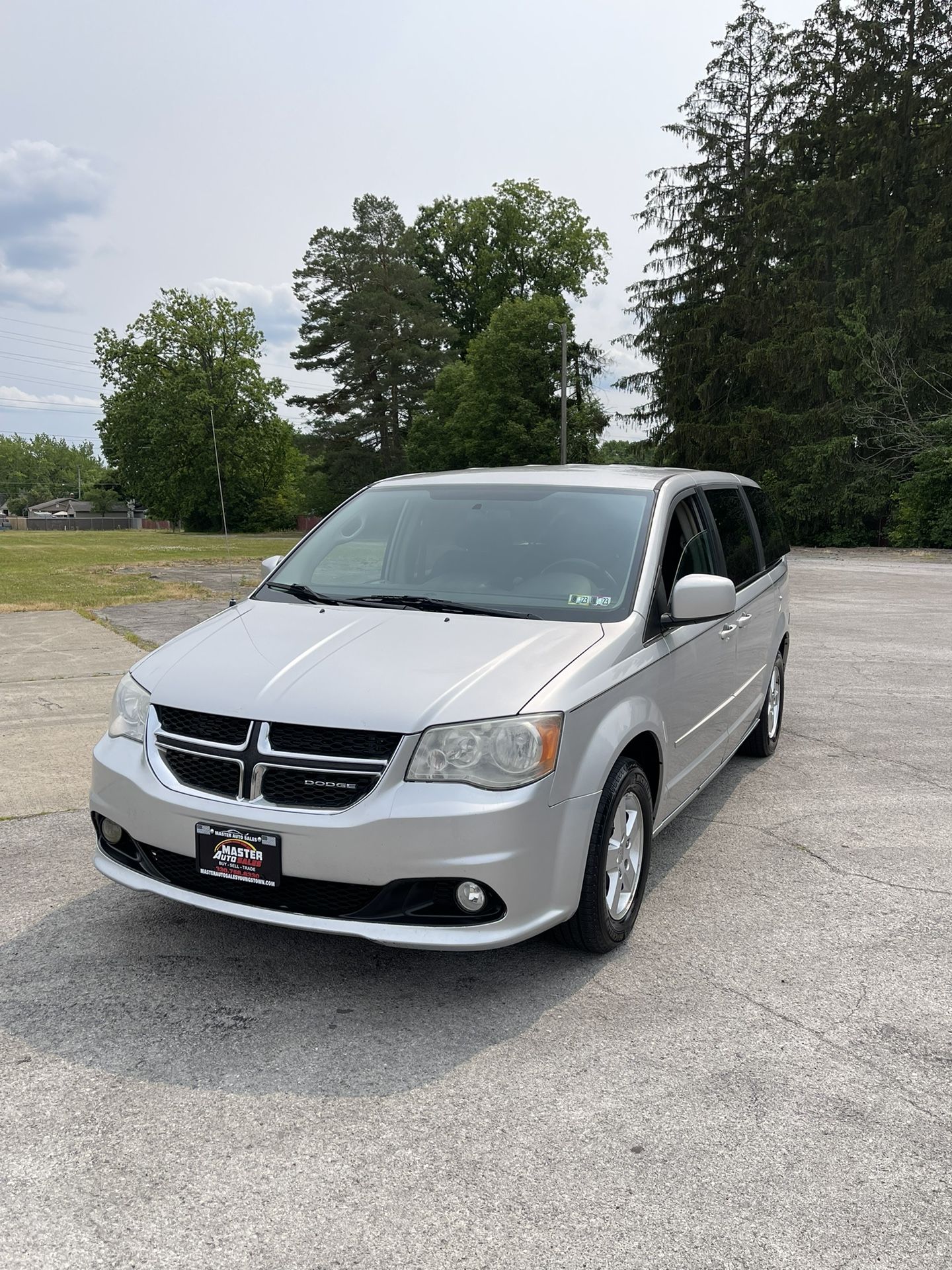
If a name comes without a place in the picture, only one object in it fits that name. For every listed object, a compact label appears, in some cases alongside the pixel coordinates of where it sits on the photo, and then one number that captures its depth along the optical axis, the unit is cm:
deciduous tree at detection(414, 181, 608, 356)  6319
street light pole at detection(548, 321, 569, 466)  3816
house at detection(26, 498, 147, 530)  14225
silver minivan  319
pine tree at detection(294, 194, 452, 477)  6253
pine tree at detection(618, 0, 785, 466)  4078
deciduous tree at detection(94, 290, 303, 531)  6644
